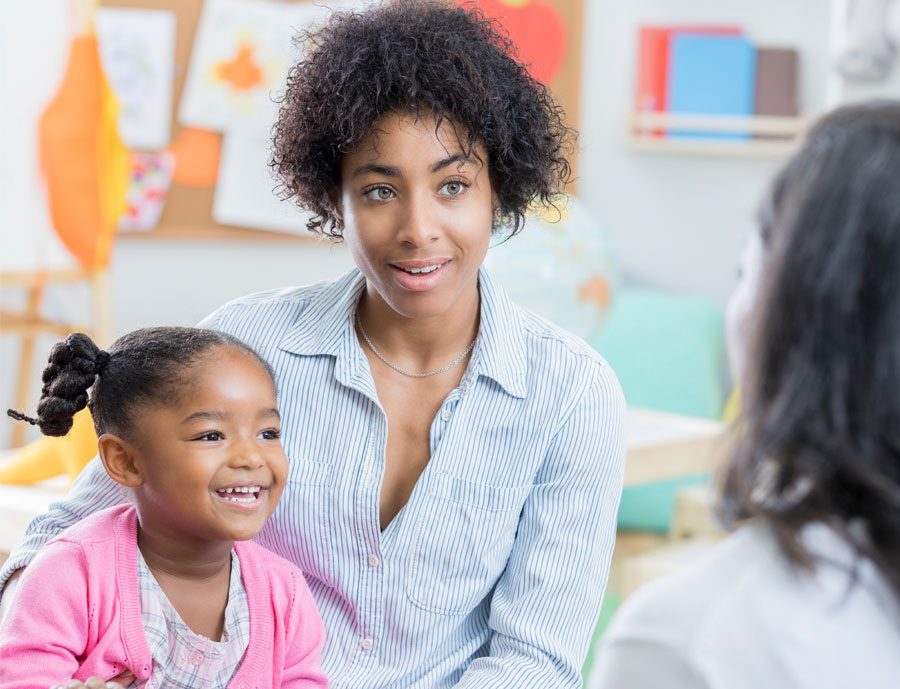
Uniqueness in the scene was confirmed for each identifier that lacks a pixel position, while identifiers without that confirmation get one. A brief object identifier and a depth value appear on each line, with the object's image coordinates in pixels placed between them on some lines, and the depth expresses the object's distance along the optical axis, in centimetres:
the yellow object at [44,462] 172
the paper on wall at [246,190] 351
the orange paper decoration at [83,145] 296
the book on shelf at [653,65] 366
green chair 329
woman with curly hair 136
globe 262
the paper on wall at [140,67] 337
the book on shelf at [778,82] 353
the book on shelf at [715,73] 354
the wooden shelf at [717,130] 349
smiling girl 121
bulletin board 343
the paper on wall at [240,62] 345
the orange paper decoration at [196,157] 346
